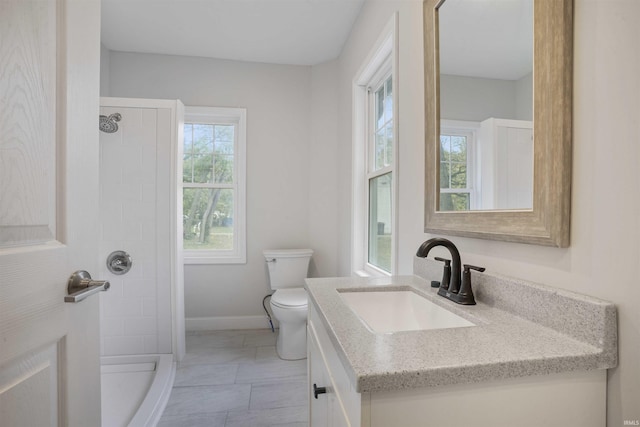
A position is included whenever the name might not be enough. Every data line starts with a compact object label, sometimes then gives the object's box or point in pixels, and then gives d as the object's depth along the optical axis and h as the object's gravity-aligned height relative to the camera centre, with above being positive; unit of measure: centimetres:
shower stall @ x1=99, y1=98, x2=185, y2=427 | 217 -16
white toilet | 230 -67
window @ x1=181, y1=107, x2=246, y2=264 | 298 +23
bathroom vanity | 55 -28
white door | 61 +1
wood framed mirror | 72 +17
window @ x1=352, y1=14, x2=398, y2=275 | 199 +34
